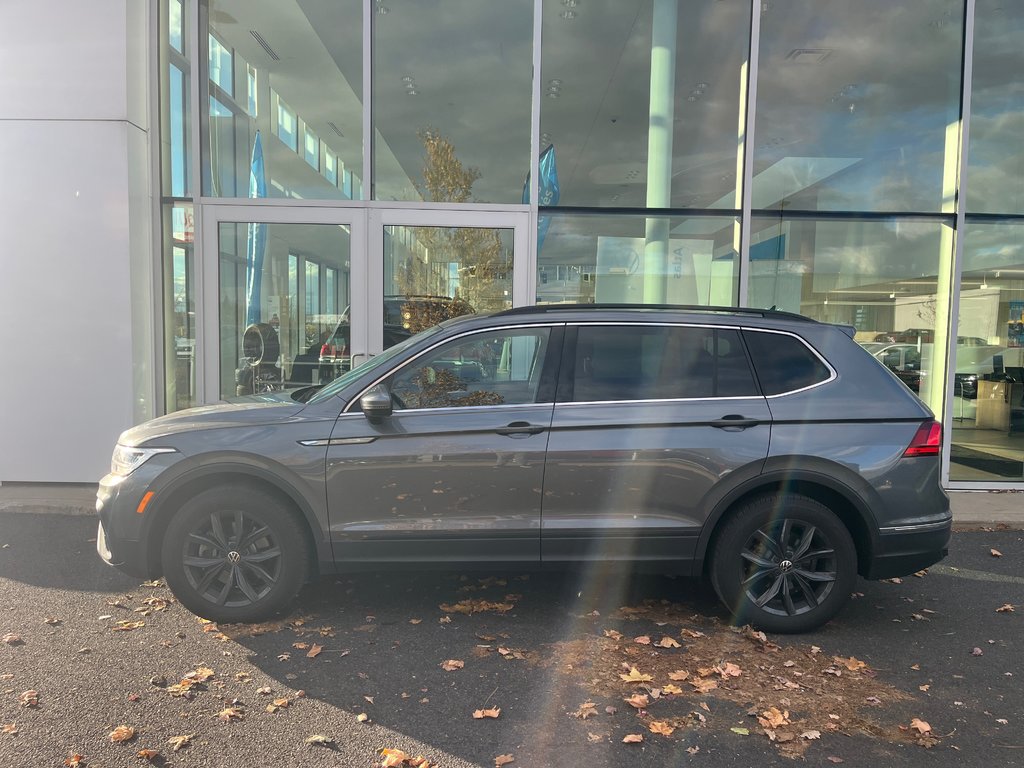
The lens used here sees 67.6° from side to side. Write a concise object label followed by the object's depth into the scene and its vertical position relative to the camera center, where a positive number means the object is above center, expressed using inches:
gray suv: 163.5 -31.9
